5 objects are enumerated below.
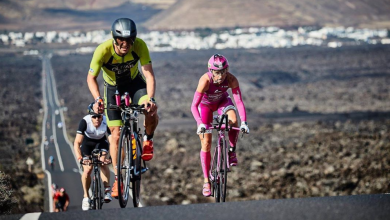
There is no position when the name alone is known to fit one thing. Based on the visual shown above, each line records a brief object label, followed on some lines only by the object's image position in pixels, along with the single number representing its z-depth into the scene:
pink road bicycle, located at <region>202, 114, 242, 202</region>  19.49
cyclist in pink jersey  19.00
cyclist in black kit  20.54
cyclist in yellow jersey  17.46
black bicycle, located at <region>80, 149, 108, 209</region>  20.96
